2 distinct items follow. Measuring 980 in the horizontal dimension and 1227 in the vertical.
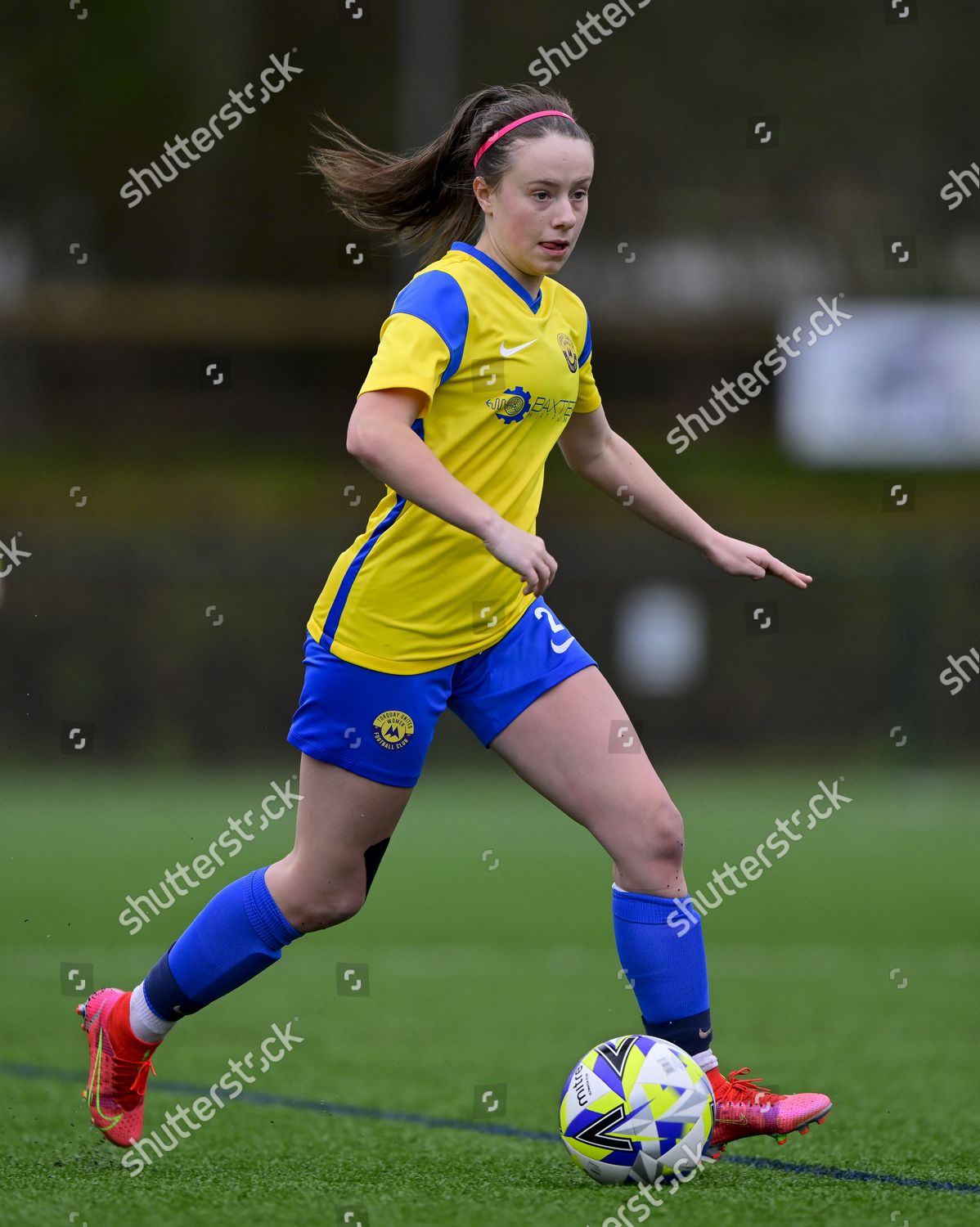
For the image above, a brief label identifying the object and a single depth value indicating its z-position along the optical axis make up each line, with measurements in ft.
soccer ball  22.93
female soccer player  24.06
